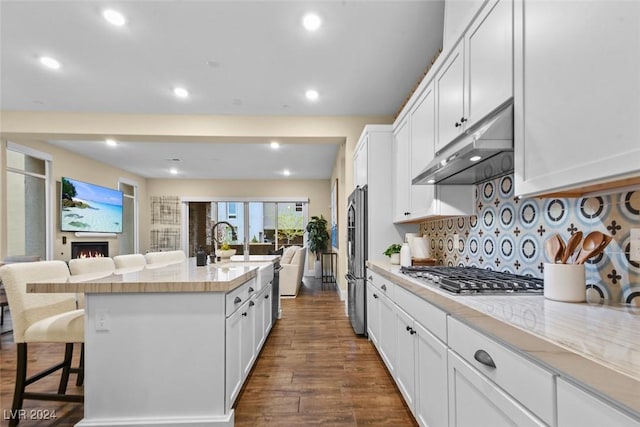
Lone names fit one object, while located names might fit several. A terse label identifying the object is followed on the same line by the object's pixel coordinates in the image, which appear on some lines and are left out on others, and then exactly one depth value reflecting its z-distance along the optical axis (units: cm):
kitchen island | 169
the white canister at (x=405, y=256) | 267
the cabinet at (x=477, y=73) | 137
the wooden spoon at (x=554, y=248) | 128
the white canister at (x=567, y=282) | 118
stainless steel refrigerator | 342
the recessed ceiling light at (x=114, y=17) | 238
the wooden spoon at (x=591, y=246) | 117
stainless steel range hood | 135
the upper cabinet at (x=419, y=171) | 231
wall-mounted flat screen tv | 587
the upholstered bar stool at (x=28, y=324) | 180
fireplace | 618
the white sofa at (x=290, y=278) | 567
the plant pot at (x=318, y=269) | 817
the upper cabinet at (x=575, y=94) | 85
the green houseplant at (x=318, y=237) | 819
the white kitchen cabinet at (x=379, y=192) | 337
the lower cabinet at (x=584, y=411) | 61
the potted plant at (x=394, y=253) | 296
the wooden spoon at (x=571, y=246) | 121
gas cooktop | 136
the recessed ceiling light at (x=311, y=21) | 241
